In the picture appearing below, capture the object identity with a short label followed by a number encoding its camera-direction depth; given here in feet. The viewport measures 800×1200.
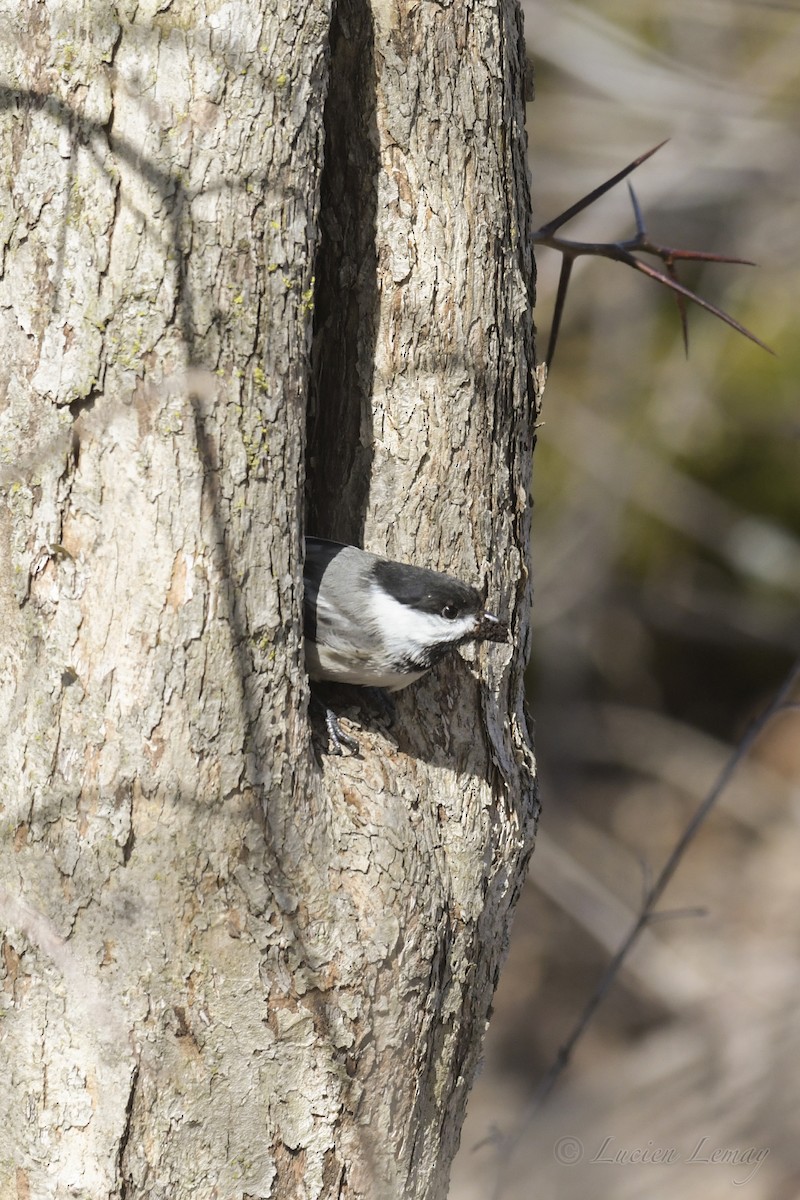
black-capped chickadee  16.10
